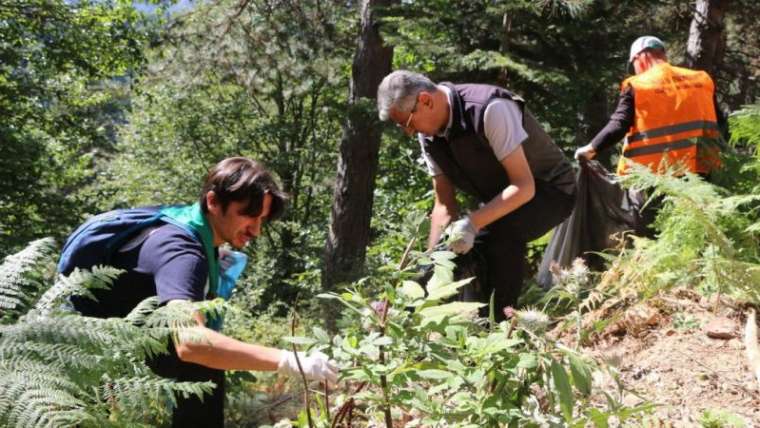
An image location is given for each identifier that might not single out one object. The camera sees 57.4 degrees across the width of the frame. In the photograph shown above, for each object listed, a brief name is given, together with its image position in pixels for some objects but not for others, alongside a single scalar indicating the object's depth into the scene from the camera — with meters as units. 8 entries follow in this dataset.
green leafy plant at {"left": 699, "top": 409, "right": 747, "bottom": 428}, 2.64
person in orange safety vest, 4.92
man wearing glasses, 3.30
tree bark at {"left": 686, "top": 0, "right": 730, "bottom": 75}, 8.04
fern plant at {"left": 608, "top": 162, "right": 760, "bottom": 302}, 3.60
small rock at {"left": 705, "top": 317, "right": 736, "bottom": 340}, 3.50
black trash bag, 5.28
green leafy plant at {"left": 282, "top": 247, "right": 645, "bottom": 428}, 1.71
